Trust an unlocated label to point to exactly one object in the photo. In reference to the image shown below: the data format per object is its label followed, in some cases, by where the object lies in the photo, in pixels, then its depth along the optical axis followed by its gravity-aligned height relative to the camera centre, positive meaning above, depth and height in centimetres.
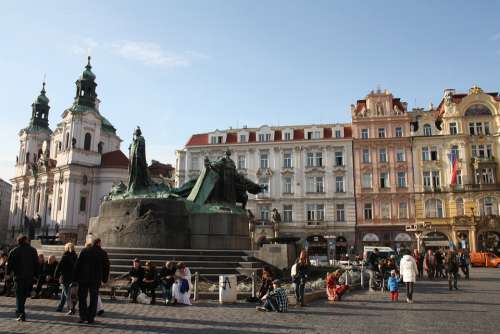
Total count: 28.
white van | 2919 -71
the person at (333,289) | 1248 -130
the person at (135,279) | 1104 -96
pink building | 4538 +709
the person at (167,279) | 1090 -94
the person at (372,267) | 1568 -89
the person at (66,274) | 919 -71
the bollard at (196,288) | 1148 -121
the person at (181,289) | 1076 -115
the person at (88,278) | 795 -68
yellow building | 4319 +679
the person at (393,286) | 1270 -122
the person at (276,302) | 1016 -135
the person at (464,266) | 2183 -112
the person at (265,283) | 1101 -102
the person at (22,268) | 811 -55
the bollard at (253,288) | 1150 -120
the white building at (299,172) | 4684 +724
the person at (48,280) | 1134 -103
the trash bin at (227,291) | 1114 -123
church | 6350 +991
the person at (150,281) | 1101 -99
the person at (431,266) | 2250 -117
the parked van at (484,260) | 3450 -131
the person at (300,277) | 1095 -86
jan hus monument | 1545 +91
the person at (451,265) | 1573 -78
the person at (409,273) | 1242 -86
